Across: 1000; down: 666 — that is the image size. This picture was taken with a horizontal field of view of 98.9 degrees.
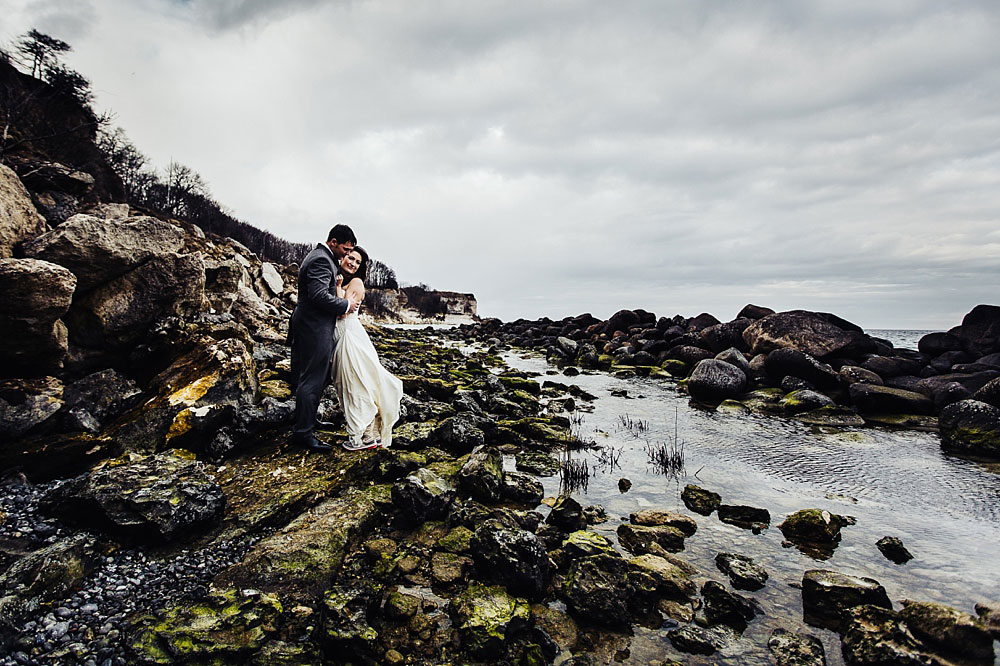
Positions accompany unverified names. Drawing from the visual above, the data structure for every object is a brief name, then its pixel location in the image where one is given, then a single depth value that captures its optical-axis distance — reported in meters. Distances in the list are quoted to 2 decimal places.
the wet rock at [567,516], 4.52
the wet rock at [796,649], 2.88
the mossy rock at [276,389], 6.81
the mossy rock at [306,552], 3.24
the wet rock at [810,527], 4.75
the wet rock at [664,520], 4.83
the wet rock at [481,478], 5.10
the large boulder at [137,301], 6.11
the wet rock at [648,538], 4.39
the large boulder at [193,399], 5.04
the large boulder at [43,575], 2.68
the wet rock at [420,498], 4.33
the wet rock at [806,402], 11.57
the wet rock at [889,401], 11.23
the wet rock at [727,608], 3.34
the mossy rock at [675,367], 19.02
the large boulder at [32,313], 4.80
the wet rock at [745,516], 5.07
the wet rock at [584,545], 3.78
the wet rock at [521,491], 5.28
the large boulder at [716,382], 13.62
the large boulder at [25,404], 4.72
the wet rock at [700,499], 5.48
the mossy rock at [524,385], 13.32
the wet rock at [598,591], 3.23
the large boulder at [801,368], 13.23
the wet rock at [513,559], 3.40
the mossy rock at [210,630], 2.45
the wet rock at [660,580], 3.57
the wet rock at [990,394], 9.50
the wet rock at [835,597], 3.38
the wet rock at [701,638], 3.01
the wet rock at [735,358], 15.38
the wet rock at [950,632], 2.92
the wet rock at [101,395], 5.34
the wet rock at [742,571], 3.81
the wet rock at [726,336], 18.88
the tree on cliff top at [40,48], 19.75
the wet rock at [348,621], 2.67
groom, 5.28
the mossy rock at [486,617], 2.80
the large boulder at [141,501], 3.47
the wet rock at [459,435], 6.45
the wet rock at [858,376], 12.41
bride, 5.68
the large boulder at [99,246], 5.67
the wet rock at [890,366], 13.86
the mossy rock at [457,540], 3.90
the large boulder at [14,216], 5.41
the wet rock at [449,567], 3.52
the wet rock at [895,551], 4.44
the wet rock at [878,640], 2.80
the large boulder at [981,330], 16.53
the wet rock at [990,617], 3.12
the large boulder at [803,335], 15.34
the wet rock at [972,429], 8.22
